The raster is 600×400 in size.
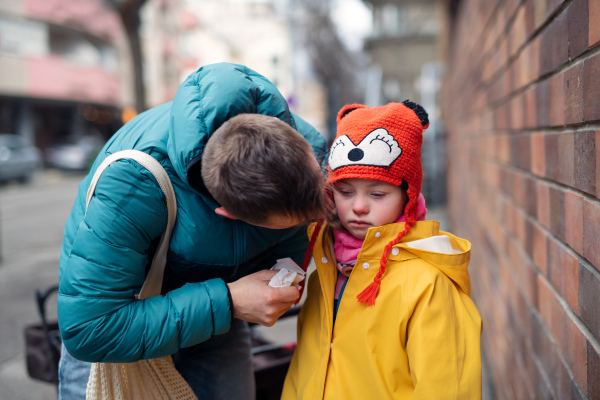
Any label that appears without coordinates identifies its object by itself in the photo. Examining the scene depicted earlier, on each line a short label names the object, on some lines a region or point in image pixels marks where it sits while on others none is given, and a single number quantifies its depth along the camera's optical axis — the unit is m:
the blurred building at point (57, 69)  24.36
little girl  1.50
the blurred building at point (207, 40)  33.56
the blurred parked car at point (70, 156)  24.94
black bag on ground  2.24
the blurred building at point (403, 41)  27.27
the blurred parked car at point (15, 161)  19.45
